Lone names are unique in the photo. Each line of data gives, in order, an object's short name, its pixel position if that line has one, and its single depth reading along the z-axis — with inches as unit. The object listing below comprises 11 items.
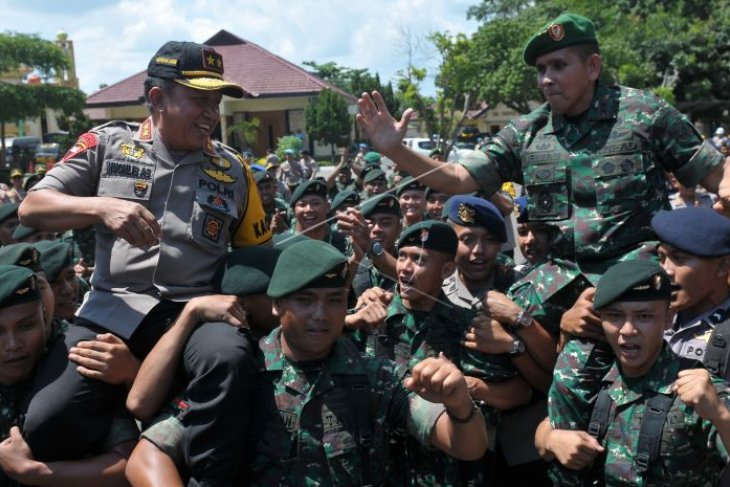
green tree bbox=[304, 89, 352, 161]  1539.1
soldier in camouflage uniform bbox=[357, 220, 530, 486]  138.9
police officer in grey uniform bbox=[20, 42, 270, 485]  123.6
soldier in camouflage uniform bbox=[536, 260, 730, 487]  111.3
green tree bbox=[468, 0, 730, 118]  1370.6
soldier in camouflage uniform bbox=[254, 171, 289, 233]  350.6
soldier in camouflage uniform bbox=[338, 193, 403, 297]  189.8
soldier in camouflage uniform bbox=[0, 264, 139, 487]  122.5
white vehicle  1302.4
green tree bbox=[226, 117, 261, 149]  1465.3
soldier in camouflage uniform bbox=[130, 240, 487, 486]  116.9
